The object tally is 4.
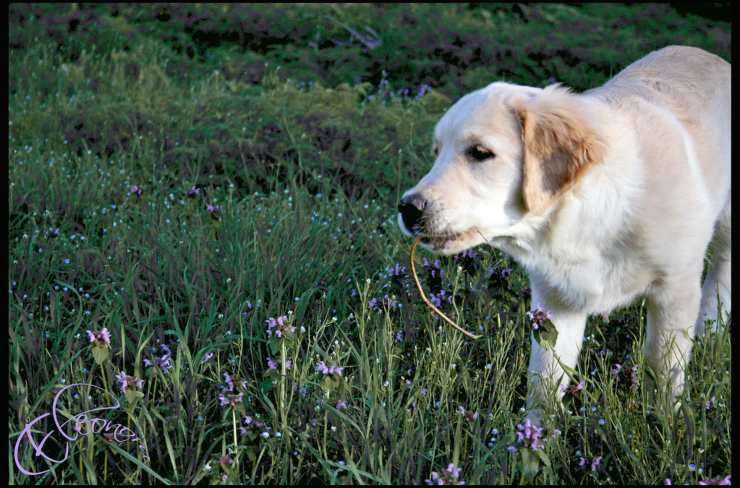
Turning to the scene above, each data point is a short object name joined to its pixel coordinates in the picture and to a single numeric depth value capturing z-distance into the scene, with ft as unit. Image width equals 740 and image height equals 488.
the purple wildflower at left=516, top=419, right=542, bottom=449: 13.48
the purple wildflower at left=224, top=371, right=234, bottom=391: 15.80
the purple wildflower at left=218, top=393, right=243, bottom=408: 15.19
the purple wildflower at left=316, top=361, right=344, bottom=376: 15.60
